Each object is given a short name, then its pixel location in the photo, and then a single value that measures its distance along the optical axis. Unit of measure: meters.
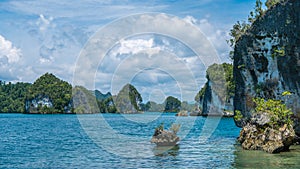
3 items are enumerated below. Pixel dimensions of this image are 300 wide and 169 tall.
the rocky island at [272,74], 28.39
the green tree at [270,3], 31.15
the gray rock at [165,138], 32.66
